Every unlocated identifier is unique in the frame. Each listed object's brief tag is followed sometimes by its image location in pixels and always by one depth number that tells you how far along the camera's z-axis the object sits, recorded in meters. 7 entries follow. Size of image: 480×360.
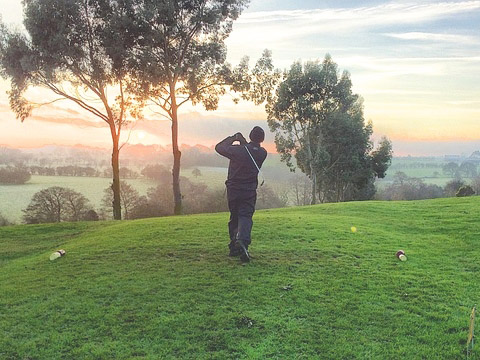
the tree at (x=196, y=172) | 67.38
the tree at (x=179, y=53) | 28.00
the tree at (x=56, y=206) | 44.06
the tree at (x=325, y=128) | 48.16
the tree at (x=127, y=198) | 50.55
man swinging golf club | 10.23
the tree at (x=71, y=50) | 27.08
